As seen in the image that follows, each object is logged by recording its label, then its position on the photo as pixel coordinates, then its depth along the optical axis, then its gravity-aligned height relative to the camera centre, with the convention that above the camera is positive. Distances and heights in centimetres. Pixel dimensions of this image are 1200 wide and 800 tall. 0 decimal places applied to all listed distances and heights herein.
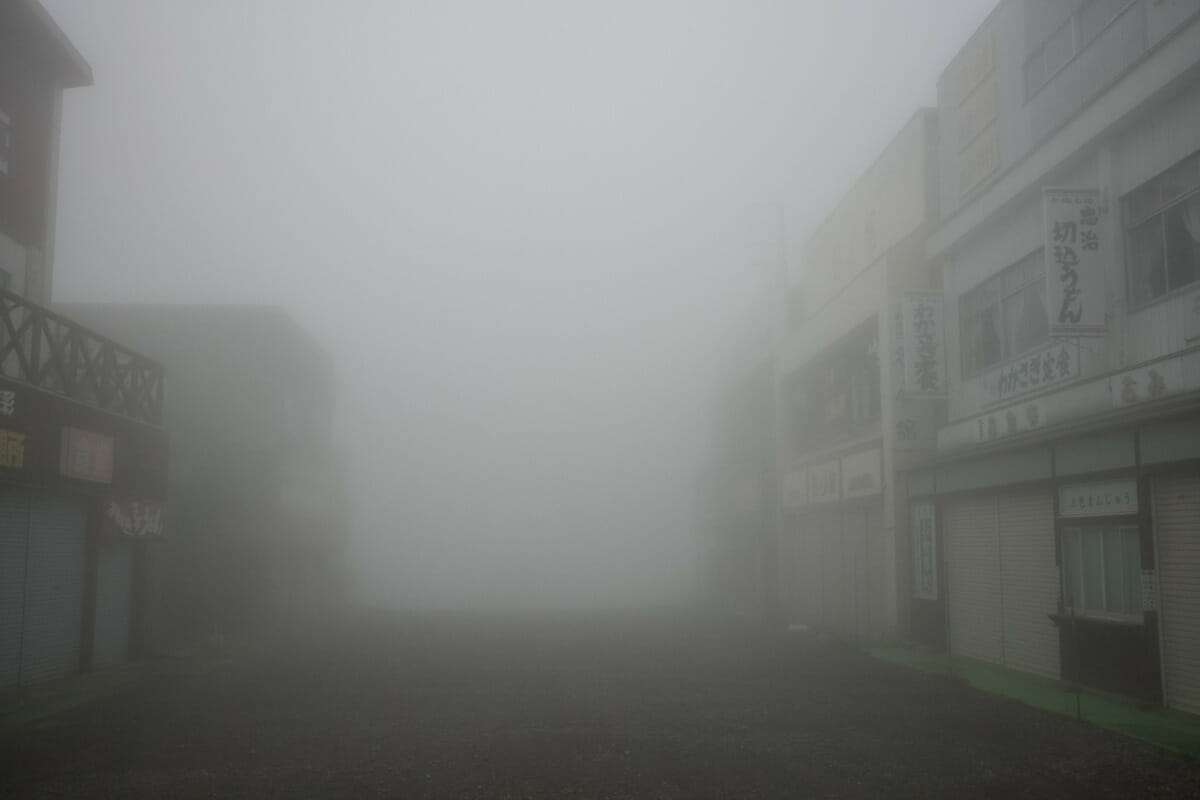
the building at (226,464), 3127 +208
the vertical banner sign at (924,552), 2266 -63
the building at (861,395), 2458 +345
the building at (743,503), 3903 +88
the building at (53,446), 1673 +145
